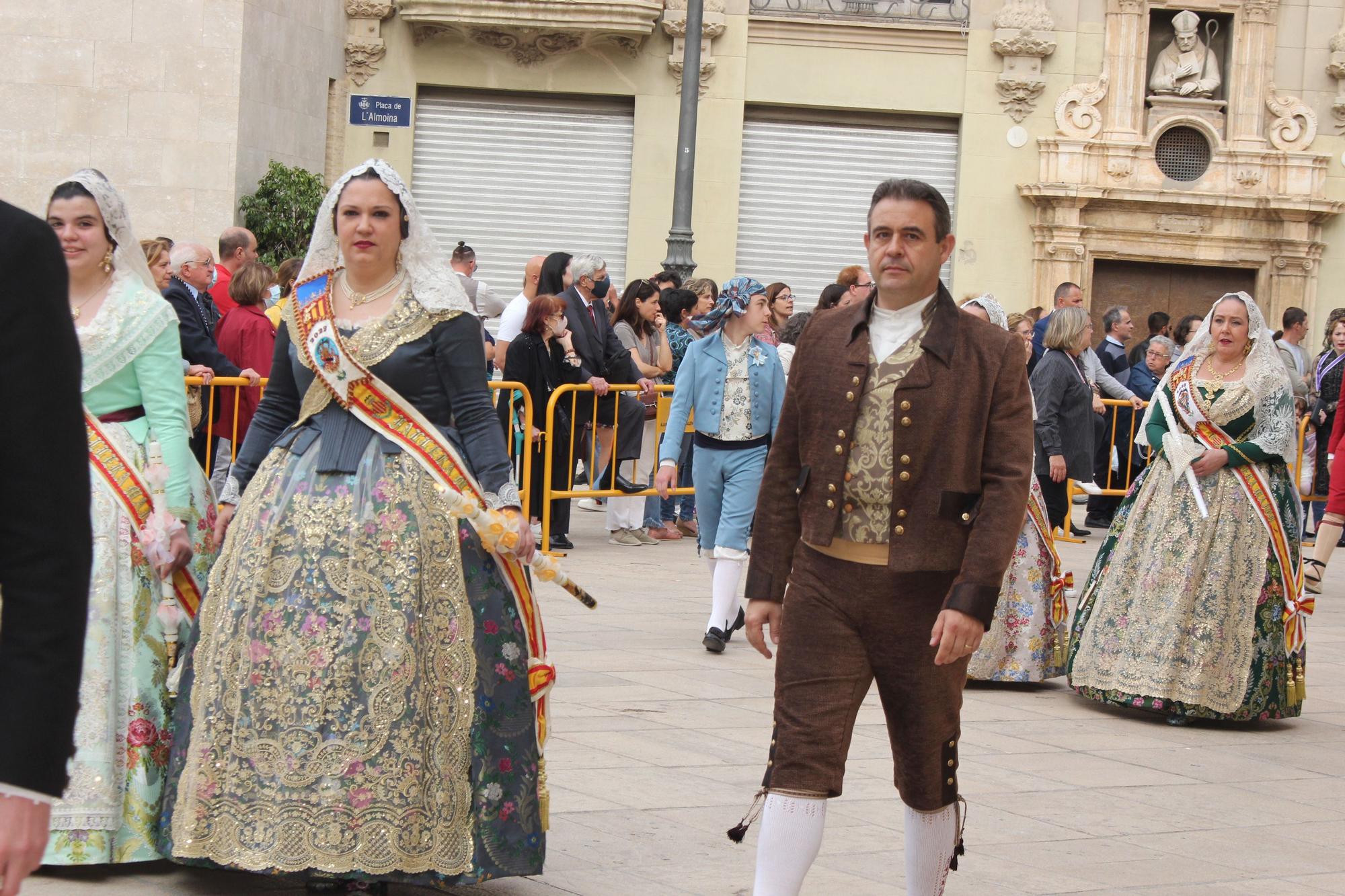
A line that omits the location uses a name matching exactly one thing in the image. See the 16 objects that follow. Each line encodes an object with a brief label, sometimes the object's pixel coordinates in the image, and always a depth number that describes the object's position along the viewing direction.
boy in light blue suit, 9.02
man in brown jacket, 4.29
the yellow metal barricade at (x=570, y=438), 12.54
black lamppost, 16.92
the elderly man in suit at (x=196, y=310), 9.66
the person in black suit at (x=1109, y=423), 15.35
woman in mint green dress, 5.06
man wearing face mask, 13.02
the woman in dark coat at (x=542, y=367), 12.45
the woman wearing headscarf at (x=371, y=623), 4.62
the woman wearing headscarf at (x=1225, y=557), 8.05
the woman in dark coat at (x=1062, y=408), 11.65
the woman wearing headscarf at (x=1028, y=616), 8.72
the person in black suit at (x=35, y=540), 2.02
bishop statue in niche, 21.98
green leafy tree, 17.95
